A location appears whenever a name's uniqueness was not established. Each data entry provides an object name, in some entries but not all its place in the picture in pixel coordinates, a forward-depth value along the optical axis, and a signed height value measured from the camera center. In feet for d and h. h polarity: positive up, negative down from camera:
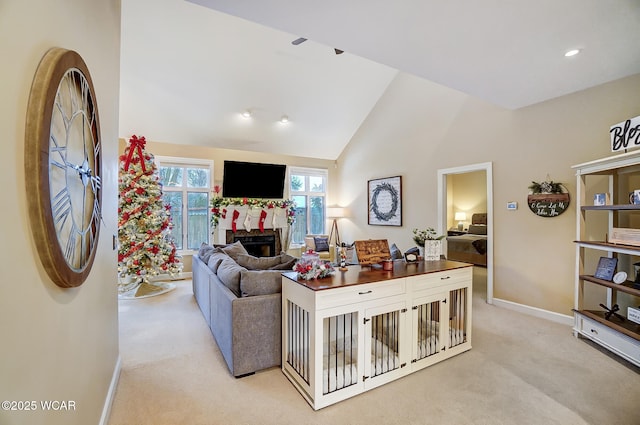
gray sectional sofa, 7.84 -3.00
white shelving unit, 8.44 -1.43
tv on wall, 21.13 +2.70
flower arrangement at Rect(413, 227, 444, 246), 10.34 -0.80
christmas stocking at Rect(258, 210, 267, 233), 22.04 -0.40
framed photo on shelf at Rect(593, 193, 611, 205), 9.51 +0.56
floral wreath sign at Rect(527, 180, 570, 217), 11.81 +0.72
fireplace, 21.30 -2.05
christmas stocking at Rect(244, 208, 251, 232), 21.44 -0.51
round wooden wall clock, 2.78 +0.59
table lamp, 28.67 -0.30
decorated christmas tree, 14.97 -0.38
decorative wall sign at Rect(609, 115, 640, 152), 8.19 +2.44
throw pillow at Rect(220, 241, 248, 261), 12.05 -1.62
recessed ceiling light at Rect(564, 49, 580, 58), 8.66 +5.09
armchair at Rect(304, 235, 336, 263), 23.16 -2.54
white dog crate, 6.68 -3.14
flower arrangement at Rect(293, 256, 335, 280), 7.36 -1.45
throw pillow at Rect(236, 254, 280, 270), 10.53 -1.83
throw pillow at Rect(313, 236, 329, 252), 23.21 -2.43
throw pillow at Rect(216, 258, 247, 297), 8.72 -1.97
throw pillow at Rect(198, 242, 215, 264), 13.20 -1.90
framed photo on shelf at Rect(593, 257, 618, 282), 9.44 -1.81
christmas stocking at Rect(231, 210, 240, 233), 21.01 -0.50
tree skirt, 15.15 -4.38
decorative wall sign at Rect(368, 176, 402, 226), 19.56 +1.00
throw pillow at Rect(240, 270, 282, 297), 8.27 -2.02
